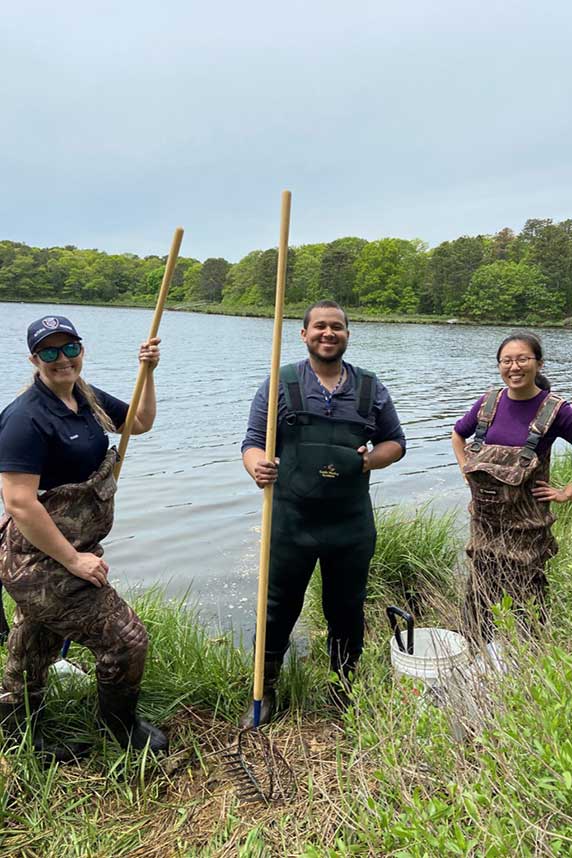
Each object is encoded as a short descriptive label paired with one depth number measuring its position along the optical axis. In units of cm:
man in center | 336
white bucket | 315
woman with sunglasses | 263
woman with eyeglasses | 380
